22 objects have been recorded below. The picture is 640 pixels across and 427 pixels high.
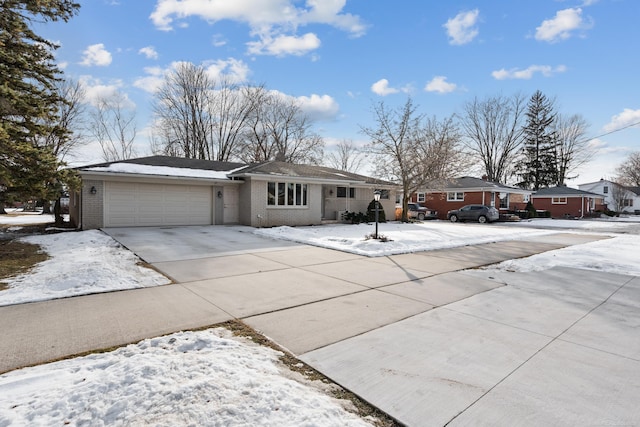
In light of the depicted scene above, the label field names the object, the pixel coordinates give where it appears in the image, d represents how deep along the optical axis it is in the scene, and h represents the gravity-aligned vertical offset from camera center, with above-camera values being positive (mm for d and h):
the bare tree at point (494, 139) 45469 +9496
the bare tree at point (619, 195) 45219 +1667
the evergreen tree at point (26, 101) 8953 +2954
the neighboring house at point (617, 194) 45531 +1855
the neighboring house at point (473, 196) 30422 +967
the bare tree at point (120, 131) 33594 +7728
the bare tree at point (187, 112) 32781 +9432
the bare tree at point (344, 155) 49156 +7585
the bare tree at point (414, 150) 22375 +3851
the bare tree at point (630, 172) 58506 +6360
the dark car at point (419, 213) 29047 -606
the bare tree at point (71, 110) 27516 +7943
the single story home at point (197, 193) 14258 +573
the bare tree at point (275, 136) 36188 +7819
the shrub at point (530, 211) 32656 -424
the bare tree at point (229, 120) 35250 +9098
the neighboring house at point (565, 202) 36469 +581
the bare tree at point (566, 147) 48438 +8881
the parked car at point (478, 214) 26484 -598
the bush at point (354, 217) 21141 -730
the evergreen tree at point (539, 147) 48500 +8810
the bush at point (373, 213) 21906 -481
